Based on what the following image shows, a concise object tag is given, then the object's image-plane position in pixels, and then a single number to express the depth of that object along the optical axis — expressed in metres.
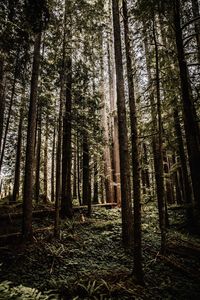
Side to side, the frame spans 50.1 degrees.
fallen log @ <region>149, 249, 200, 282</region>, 6.19
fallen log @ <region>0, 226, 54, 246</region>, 7.58
